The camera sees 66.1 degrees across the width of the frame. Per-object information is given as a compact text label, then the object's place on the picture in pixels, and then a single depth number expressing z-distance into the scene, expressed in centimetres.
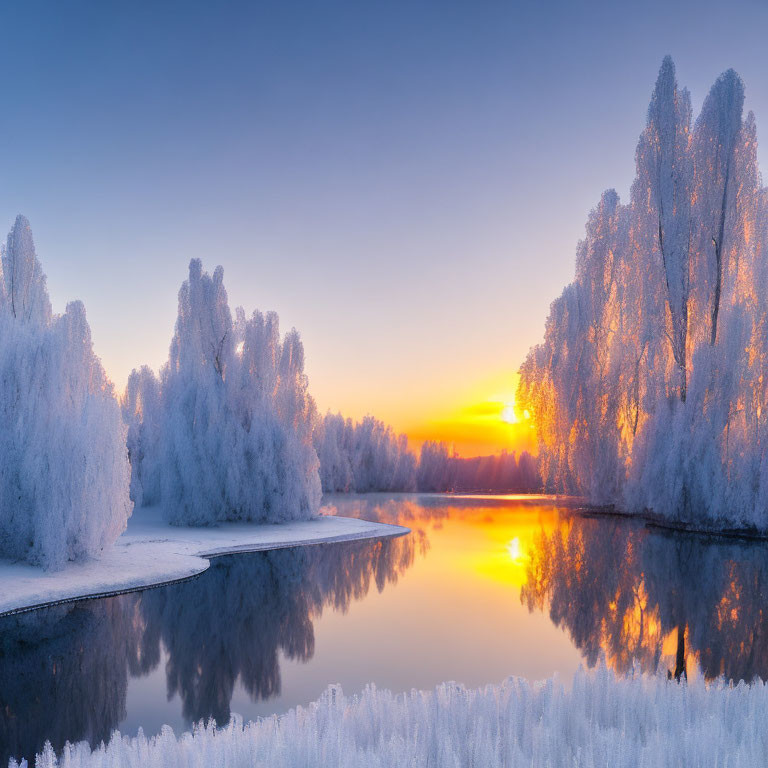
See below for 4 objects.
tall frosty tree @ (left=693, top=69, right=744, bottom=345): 2358
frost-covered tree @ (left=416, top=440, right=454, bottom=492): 7075
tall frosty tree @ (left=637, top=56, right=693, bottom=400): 2434
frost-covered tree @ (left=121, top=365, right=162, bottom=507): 2809
